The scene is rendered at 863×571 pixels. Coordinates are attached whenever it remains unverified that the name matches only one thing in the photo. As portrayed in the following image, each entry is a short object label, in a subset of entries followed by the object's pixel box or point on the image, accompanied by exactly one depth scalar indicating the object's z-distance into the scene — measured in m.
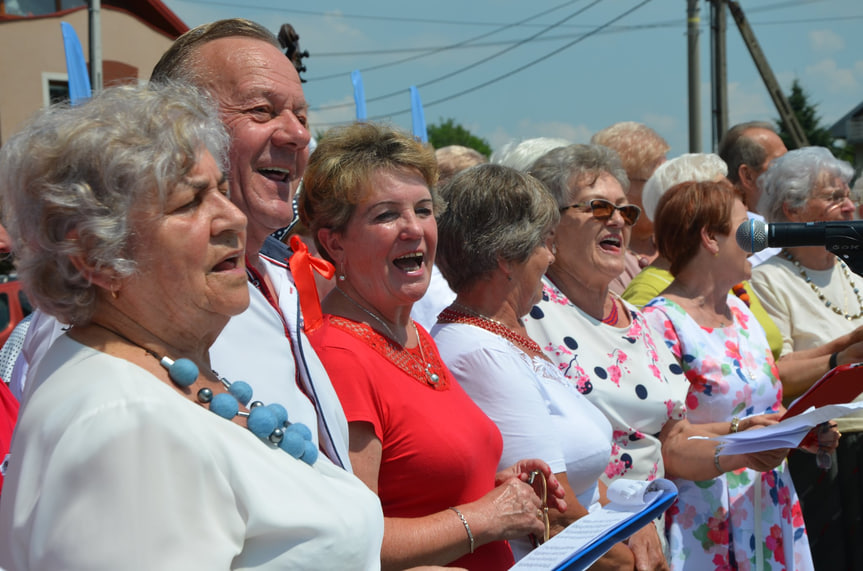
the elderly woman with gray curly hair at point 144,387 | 1.40
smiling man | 2.27
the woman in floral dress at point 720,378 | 3.68
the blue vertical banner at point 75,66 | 4.54
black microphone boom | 2.63
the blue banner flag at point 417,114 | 7.15
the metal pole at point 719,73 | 16.64
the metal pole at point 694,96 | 15.88
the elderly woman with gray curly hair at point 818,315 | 4.37
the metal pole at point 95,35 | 12.85
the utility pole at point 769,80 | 14.74
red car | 7.45
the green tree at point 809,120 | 47.25
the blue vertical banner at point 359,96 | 6.80
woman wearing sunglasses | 3.35
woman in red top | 2.36
